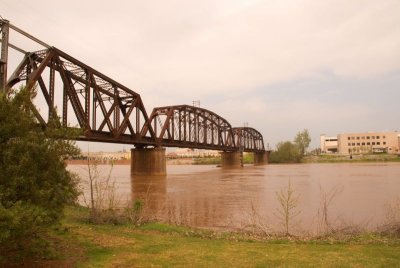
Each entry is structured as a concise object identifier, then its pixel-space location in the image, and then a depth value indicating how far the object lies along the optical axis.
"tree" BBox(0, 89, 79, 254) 6.76
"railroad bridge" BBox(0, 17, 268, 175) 34.56
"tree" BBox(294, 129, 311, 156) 175.12
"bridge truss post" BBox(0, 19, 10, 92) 24.50
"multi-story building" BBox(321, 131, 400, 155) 178.00
